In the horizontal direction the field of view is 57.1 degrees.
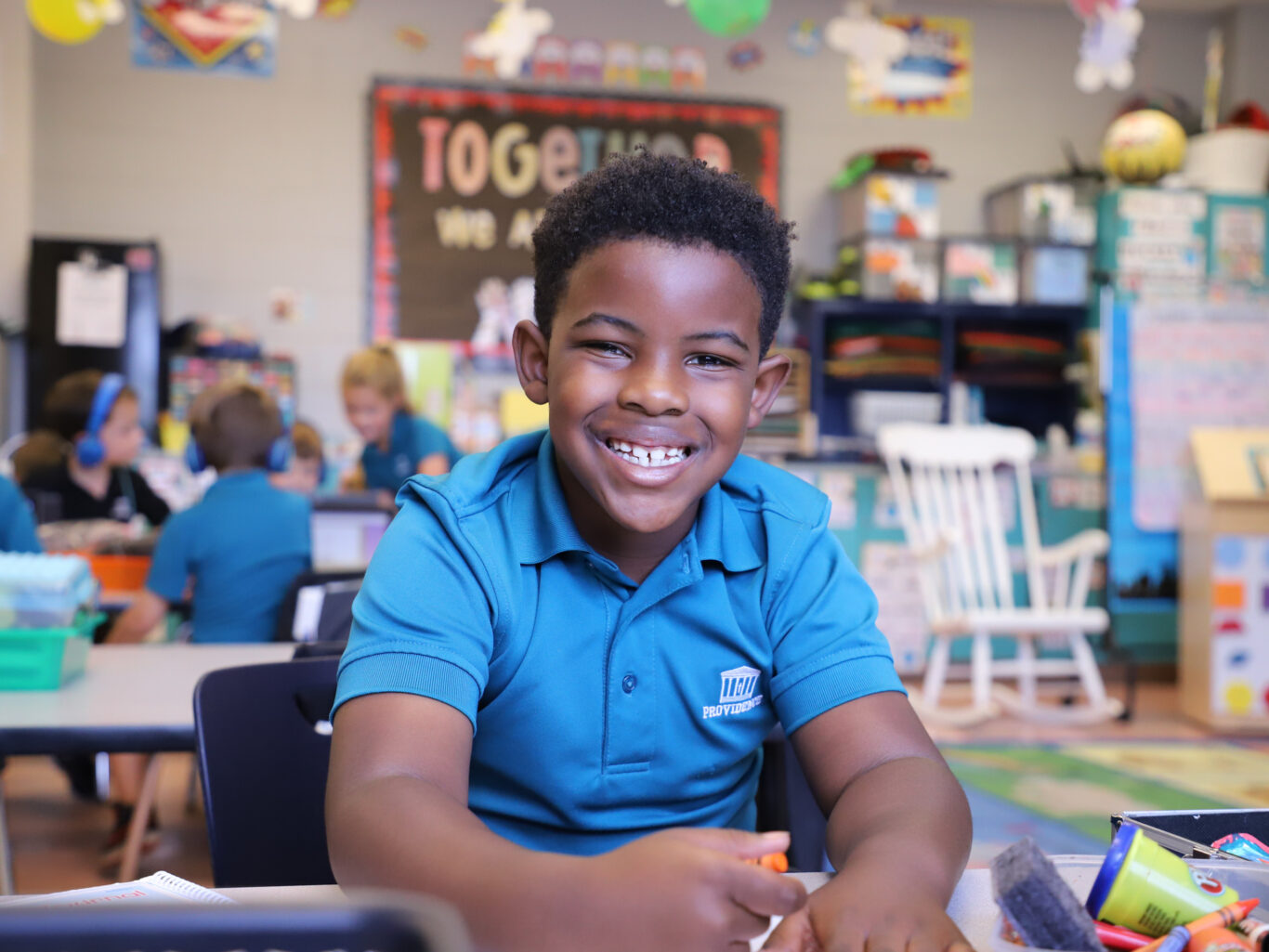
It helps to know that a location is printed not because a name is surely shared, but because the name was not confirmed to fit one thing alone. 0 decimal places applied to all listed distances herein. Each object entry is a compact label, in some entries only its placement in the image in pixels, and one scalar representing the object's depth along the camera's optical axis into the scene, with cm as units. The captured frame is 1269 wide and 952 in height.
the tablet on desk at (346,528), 350
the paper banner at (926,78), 604
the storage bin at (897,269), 538
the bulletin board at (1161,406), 461
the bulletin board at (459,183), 562
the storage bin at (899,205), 545
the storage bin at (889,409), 533
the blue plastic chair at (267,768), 113
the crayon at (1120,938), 62
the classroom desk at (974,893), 69
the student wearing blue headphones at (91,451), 338
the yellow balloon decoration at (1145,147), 501
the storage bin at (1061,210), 549
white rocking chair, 391
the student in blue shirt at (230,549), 246
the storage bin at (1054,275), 547
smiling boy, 80
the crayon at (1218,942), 59
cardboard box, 403
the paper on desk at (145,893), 67
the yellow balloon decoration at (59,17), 349
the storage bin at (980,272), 546
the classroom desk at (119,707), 136
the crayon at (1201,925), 60
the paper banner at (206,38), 547
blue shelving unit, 539
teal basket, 158
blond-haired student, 369
